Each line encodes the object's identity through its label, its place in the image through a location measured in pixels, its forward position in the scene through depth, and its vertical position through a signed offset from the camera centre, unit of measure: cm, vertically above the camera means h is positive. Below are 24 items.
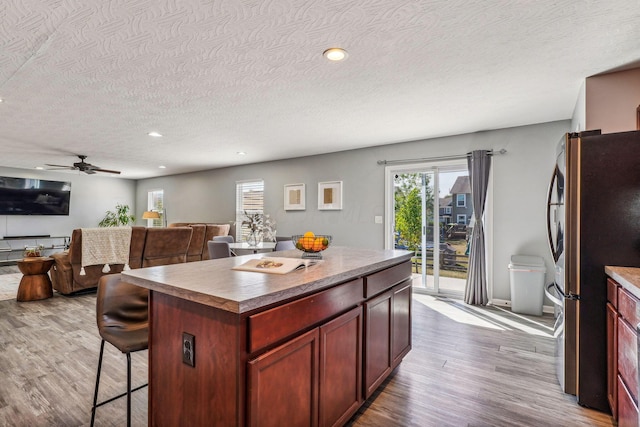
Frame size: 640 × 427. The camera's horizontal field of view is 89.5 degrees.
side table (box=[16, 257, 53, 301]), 433 -92
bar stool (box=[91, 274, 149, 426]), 168 -58
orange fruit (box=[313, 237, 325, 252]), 218 -19
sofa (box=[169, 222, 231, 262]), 611 -48
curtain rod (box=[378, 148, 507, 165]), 427 +86
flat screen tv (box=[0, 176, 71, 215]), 757 +41
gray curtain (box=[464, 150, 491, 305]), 429 -28
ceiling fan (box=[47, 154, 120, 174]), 573 +82
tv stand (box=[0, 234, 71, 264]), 746 -77
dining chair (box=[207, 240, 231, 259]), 445 -48
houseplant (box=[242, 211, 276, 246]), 462 -26
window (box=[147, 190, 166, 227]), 902 +27
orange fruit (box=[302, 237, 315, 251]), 219 -18
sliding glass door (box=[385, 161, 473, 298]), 464 -5
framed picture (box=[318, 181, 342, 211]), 570 +37
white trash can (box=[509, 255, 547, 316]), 378 -79
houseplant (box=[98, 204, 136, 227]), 912 -9
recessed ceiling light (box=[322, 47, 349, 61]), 226 +116
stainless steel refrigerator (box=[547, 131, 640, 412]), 190 -11
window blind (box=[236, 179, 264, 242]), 699 +34
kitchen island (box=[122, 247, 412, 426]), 116 -54
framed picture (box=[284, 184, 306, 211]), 623 +36
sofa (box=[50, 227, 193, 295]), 452 -65
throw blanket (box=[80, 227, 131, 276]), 449 -46
